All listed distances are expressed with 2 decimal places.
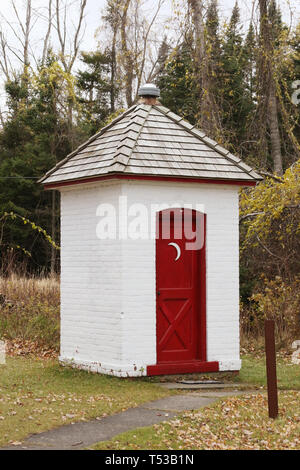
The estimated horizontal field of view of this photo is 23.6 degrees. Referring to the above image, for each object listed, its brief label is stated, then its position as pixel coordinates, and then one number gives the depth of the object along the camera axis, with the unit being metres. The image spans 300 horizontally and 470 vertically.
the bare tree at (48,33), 32.91
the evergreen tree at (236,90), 26.02
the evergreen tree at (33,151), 28.36
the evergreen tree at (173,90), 28.92
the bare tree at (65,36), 31.70
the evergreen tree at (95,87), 31.20
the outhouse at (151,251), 10.52
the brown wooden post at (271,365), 7.72
